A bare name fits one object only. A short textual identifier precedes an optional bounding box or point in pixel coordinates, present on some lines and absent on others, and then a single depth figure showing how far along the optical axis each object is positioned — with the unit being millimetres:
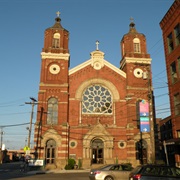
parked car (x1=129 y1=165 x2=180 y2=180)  12203
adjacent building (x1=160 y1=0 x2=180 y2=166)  25781
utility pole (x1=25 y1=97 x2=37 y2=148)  33791
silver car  16598
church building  34781
